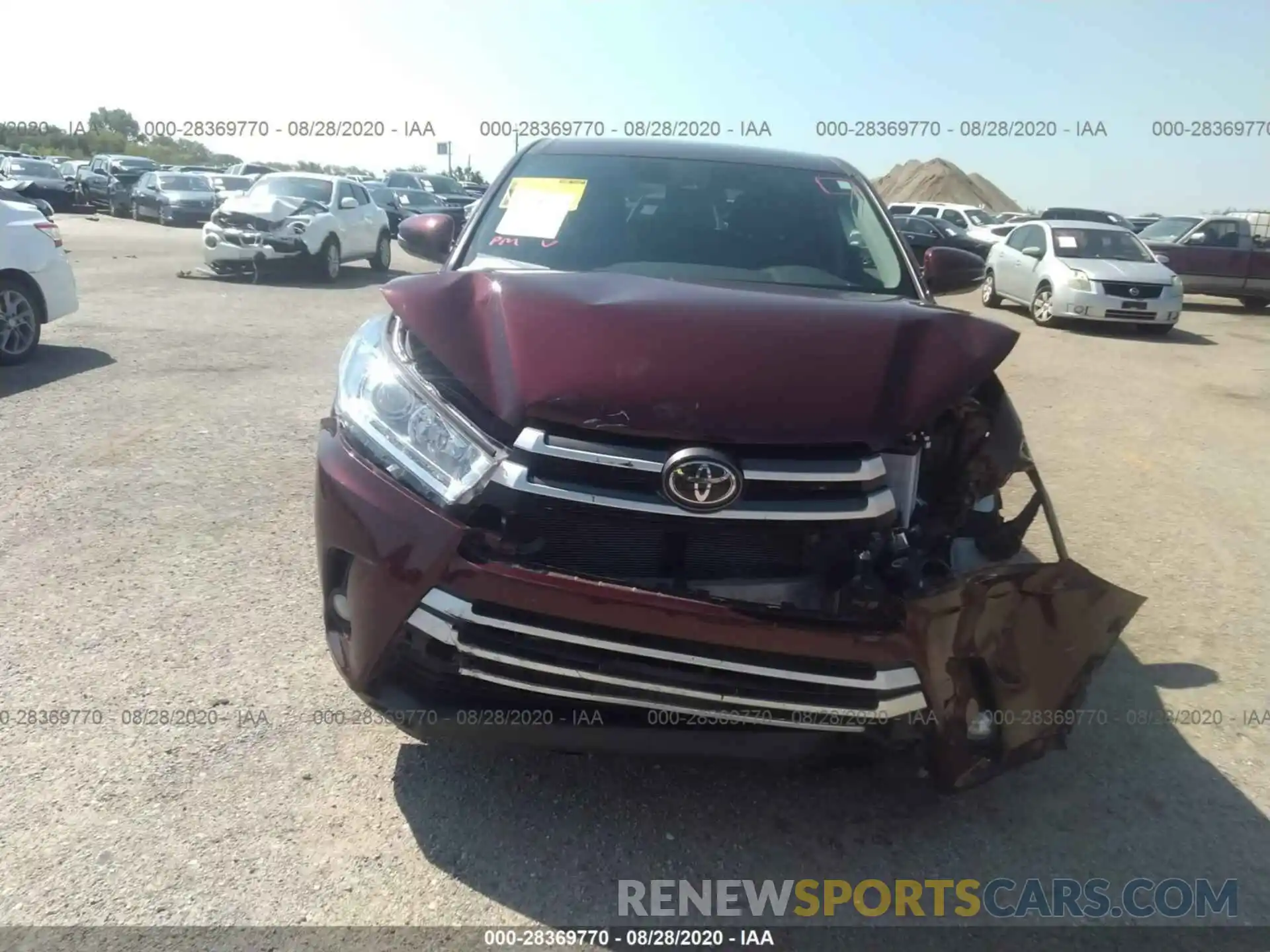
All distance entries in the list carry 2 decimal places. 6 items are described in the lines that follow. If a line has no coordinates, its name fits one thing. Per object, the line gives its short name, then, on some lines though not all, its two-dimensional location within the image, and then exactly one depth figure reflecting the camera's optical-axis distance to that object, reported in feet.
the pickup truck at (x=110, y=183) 98.53
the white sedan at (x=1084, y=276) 44.70
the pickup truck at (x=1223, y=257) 58.39
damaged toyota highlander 7.41
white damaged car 48.93
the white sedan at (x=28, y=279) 25.71
